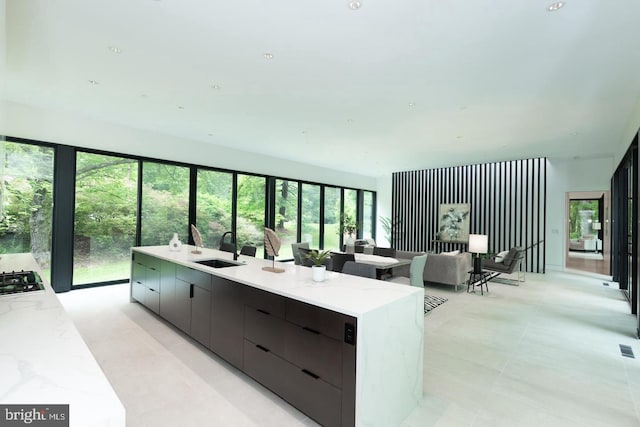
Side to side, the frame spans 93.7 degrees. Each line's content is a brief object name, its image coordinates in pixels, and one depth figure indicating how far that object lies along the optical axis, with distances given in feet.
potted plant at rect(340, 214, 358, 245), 35.19
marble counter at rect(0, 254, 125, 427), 2.70
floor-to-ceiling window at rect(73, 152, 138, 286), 17.44
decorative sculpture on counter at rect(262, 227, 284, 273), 9.41
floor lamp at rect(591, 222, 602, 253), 38.22
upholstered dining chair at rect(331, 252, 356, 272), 15.10
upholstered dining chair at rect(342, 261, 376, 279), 9.69
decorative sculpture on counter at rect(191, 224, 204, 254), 13.92
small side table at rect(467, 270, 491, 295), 18.91
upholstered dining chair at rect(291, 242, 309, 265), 20.13
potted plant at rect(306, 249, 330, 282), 8.15
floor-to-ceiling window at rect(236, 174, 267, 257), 25.41
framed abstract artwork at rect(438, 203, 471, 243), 31.40
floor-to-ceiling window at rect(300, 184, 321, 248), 30.94
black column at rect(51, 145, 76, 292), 16.42
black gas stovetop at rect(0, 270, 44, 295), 6.50
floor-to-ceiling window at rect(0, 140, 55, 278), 15.26
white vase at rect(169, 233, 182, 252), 14.83
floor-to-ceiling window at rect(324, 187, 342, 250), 33.73
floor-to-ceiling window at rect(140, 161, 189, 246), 19.86
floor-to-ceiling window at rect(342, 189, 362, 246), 35.47
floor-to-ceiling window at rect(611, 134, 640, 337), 14.40
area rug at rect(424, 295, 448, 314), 15.27
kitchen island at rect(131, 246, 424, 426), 5.79
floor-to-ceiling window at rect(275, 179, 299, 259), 28.48
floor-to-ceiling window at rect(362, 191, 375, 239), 38.68
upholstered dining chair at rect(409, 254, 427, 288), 14.85
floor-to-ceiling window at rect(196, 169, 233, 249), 22.81
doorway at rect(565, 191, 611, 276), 35.27
